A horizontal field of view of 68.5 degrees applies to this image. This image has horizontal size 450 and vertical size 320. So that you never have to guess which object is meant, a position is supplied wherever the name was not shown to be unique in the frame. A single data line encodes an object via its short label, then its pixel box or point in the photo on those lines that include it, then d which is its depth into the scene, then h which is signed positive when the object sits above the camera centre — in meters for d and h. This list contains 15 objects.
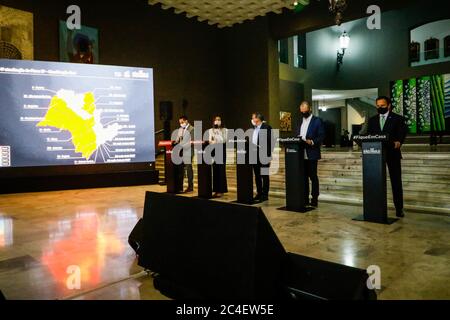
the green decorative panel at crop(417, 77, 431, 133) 11.50 +1.52
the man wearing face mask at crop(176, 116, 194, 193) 6.12 +0.21
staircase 4.33 -0.51
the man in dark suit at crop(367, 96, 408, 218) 3.78 +0.10
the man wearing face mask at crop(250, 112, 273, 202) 5.04 +0.01
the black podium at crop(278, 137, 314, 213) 4.23 -0.31
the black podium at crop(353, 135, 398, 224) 3.53 -0.32
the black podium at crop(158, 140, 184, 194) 6.06 -0.36
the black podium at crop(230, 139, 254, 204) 4.77 -0.35
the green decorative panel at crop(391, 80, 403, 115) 12.06 +1.93
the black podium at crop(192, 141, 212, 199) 5.37 -0.39
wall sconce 13.10 +4.13
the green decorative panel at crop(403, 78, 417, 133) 11.77 +1.60
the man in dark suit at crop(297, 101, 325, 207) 4.41 +0.10
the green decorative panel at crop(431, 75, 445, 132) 11.25 +1.55
